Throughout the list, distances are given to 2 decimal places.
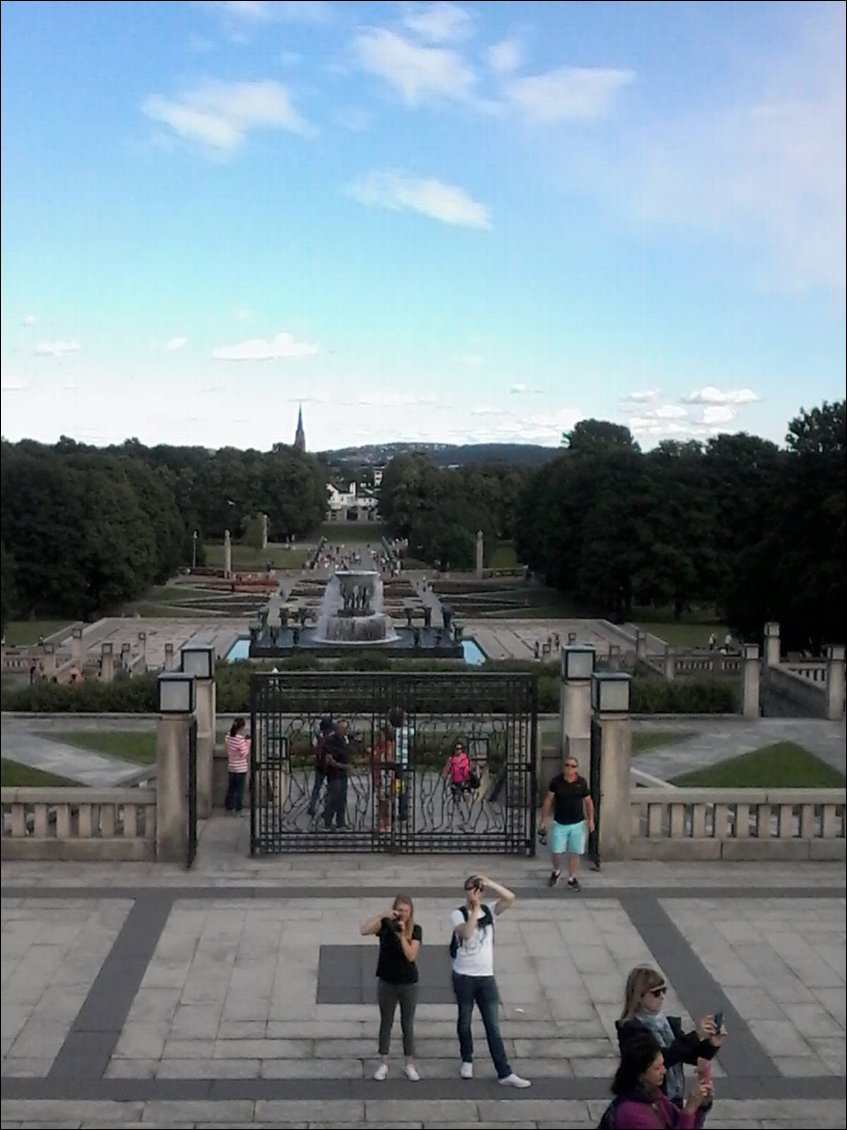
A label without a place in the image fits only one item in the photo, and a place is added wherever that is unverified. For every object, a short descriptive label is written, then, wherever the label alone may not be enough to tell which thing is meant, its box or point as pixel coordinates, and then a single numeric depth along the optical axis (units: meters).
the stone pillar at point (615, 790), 10.18
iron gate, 10.44
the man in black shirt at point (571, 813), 9.40
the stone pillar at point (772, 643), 23.88
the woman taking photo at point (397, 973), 6.28
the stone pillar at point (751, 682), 19.59
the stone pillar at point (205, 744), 11.82
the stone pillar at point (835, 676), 19.29
